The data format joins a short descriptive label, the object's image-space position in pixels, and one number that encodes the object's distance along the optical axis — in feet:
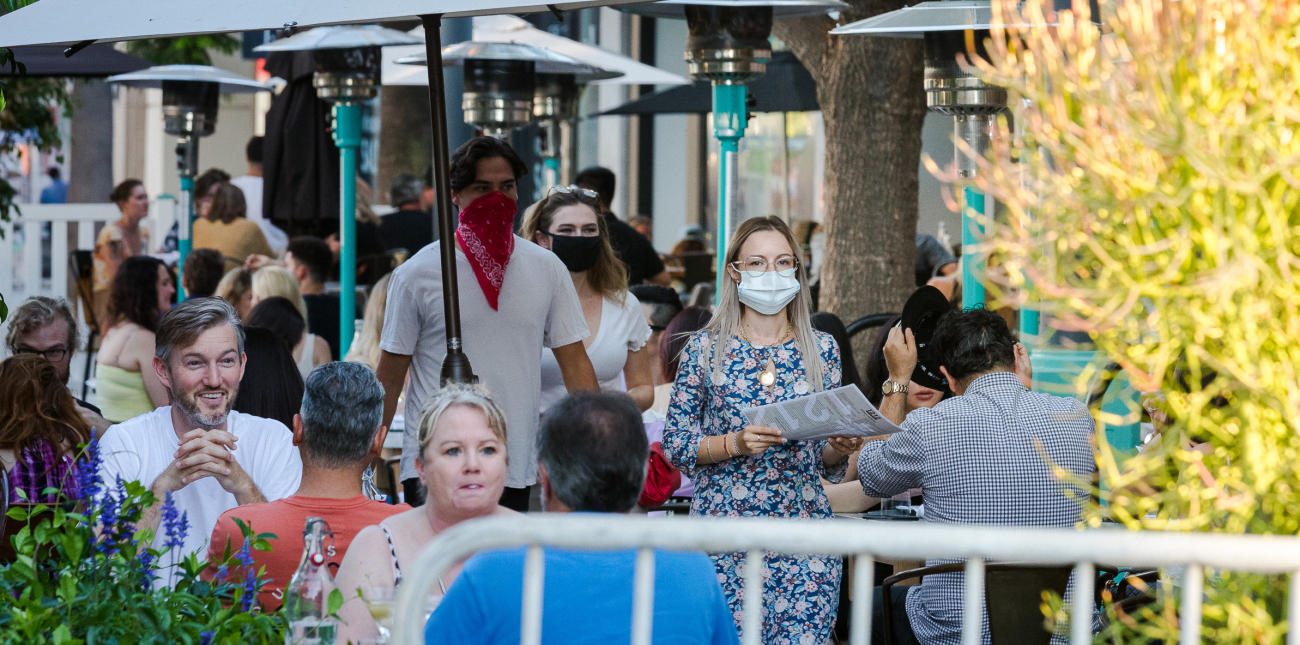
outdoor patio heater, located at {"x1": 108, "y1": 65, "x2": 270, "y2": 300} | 59.57
